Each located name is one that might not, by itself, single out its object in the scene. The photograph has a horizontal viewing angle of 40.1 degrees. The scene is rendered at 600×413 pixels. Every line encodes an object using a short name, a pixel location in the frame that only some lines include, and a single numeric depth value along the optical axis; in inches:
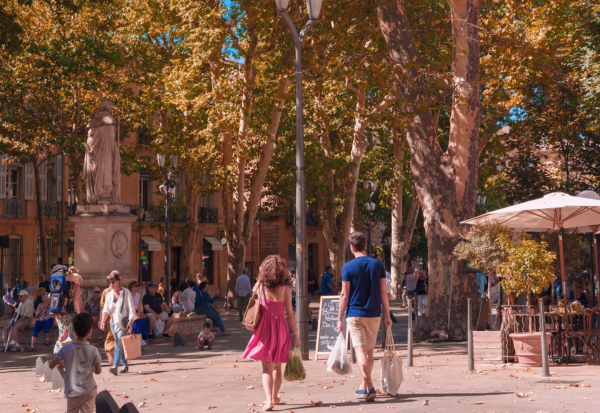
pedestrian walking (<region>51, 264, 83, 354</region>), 490.1
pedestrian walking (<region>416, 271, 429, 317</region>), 941.8
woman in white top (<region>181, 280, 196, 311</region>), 783.7
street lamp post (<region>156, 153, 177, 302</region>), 1117.1
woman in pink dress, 340.2
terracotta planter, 474.6
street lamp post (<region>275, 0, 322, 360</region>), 550.9
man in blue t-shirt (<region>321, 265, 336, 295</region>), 896.9
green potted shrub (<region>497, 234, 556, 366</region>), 474.6
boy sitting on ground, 642.8
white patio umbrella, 537.6
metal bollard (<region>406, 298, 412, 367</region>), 484.1
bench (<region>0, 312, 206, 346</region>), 690.2
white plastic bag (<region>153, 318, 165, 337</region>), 703.1
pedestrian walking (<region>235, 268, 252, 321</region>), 936.3
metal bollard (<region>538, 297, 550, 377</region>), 435.5
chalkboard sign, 546.9
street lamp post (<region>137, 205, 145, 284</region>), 1270.1
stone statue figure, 744.3
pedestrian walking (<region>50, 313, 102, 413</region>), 255.0
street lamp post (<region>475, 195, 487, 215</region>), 1763.8
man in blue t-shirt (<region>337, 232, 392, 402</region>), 360.8
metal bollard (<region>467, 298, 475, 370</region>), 459.4
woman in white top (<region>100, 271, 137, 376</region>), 481.1
